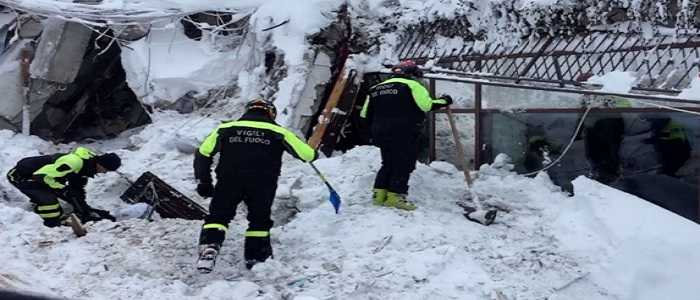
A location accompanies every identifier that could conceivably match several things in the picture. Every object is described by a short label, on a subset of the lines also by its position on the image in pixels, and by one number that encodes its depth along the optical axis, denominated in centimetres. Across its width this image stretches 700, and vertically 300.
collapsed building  610
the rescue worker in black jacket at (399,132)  646
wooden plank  859
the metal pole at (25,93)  1009
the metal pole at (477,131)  771
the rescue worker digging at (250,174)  527
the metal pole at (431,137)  840
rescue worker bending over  677
